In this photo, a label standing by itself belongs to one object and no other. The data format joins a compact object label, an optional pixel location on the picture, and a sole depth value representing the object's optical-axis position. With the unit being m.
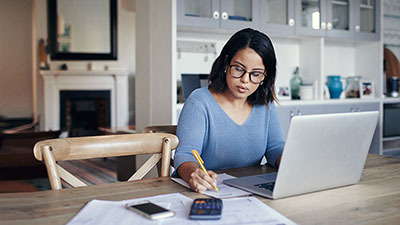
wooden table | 0.95
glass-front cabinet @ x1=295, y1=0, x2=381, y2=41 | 3.90
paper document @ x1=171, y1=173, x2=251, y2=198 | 1.12
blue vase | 4.20
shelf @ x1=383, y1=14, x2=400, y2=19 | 4.90
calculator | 0.91
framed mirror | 7.00
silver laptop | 1.04
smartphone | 0.92
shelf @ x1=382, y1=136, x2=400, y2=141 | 4.43
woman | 1.65
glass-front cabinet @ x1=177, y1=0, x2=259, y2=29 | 3.21
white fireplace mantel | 7.06
